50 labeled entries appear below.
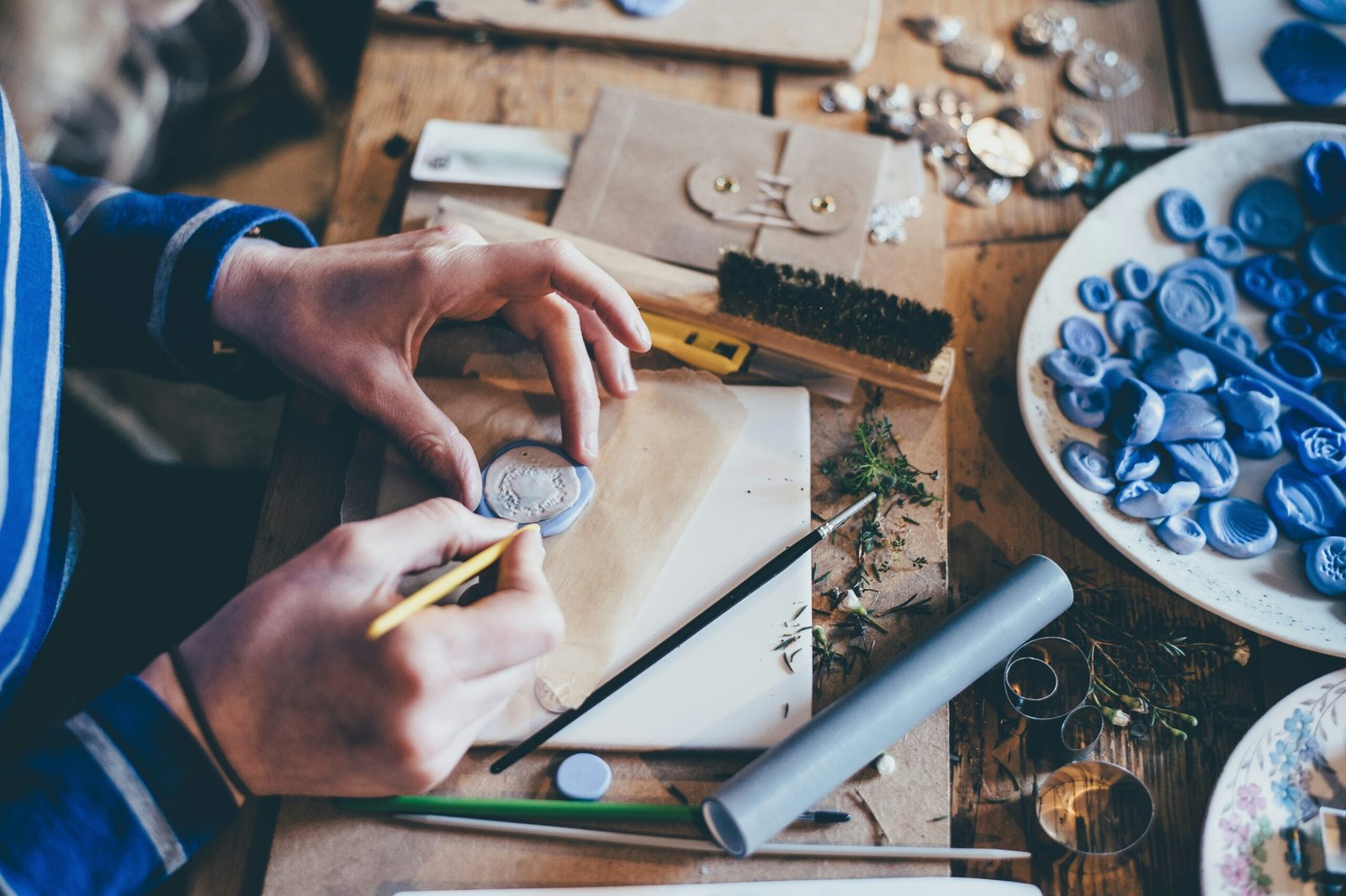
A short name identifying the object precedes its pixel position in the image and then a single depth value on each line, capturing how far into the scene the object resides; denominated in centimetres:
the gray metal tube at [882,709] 82
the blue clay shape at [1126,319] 111
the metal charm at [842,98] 132
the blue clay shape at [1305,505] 98
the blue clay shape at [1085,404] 104
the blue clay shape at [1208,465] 99
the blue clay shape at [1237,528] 98
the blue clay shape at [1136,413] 100
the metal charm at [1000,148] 126
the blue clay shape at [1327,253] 113
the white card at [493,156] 122
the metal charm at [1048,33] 136
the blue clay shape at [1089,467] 100
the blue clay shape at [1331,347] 108
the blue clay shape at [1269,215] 117
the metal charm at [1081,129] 128
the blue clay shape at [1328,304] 110
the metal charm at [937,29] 138
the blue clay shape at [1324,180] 116
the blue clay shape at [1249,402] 101
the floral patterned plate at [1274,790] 85
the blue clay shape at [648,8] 134
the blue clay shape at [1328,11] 131
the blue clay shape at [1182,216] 116
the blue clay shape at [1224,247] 115
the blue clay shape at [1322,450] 100
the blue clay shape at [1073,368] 105
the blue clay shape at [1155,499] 97
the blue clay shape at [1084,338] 109
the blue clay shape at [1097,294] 112
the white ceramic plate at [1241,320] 94
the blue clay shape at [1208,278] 112
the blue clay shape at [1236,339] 109
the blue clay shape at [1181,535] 97
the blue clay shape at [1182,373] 104
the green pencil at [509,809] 86
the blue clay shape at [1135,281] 113
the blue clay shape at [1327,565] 95
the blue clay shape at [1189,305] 110
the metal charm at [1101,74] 132
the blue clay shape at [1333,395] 106
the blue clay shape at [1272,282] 112
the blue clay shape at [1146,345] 109
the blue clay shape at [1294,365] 107
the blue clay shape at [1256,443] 102
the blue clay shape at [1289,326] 110
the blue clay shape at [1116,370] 107
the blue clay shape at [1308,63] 128
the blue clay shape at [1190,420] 101
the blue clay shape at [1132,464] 100
